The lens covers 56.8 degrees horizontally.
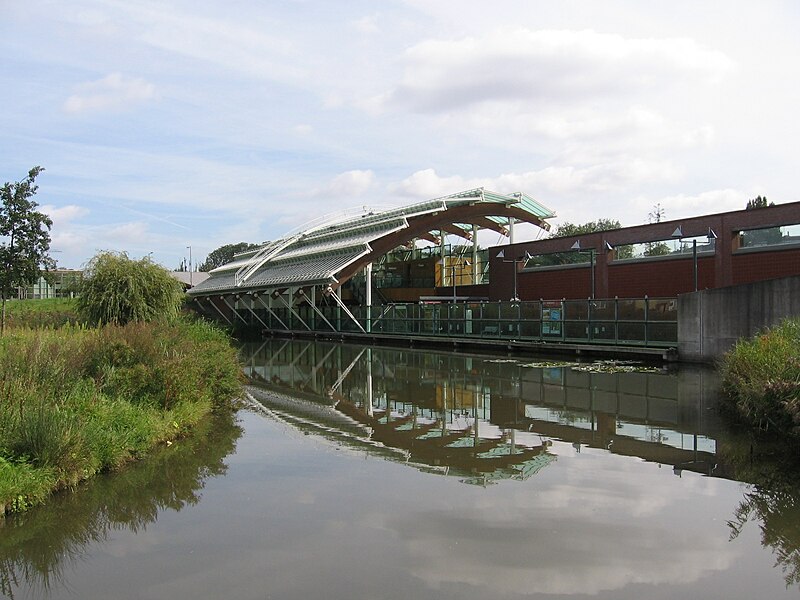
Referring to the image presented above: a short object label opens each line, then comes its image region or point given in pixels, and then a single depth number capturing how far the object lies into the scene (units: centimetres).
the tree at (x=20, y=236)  3594
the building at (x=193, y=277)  9150
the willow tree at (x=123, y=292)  2334
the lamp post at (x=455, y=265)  5168
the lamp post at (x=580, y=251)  3675
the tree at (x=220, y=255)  13875
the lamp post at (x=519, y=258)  4130
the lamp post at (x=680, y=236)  2975
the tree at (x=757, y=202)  6925
